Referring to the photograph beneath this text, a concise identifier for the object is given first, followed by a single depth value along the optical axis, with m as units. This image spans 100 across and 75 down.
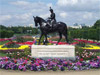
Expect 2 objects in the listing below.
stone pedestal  12.60
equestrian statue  13.11
